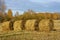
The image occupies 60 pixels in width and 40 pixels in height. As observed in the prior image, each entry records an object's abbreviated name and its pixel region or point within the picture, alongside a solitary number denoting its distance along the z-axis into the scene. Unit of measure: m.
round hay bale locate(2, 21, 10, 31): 22.71
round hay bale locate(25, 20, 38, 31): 20.56
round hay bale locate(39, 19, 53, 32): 19.55
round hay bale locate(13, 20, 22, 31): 22.19
